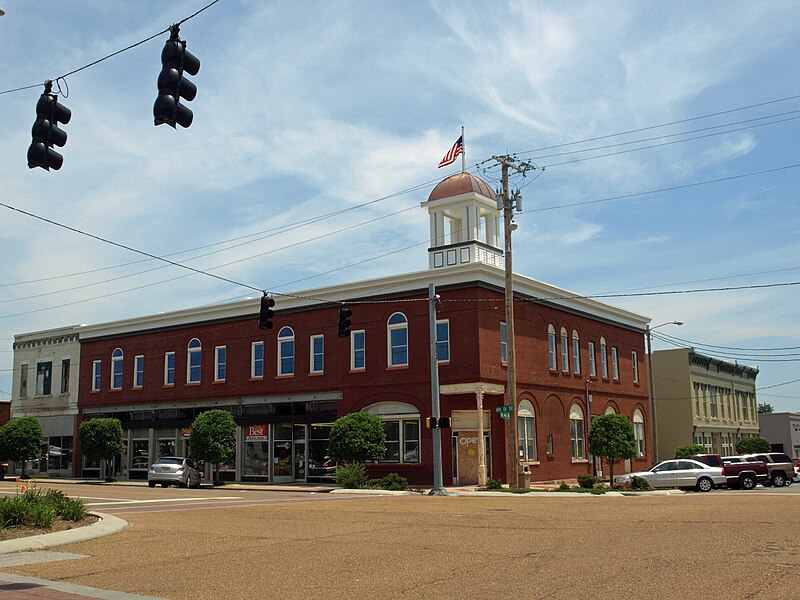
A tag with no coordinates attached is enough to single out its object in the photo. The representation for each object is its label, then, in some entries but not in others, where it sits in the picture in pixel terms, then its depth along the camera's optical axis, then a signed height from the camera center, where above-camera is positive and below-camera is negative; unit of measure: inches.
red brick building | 1514.5 +145.1
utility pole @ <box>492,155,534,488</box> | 1283.2 +225.8
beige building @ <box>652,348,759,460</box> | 2416.3 +97.1
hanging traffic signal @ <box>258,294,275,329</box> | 1053.2 +157.9
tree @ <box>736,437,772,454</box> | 2482.8 -30.9
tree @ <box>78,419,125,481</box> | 1857.8 +12.8
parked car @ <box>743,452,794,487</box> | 1562.5 -62.7
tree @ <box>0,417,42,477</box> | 1991.9 +12.3
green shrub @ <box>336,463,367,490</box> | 1418.6 -58.4
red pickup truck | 1487.5 -64.4
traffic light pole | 1269.7 +11.2
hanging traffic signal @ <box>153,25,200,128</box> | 453.4 +190.2
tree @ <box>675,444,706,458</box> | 1978.8 -33.7
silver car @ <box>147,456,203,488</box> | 1579.7 -53.2
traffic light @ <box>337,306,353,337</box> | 1139.9 +159.0
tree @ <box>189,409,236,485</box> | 1656.0 +11.7
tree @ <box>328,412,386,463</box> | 1451.8 +2.0
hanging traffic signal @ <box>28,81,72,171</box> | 494.0 +180.5
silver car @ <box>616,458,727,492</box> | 1412.4 -66.7
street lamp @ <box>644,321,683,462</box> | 1888.2 +161.2
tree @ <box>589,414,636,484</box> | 1625.2 -2.0
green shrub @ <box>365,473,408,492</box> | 1376.4 -68.6
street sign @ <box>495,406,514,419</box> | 1297.4 +39.9
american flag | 1557.6 +517.5
